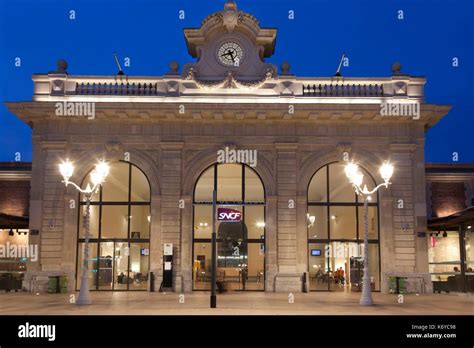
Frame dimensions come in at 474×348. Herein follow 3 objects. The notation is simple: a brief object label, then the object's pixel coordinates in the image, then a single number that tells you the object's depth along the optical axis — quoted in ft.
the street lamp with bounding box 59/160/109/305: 78.48
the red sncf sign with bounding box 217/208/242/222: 103.30
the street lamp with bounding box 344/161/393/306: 78.64
